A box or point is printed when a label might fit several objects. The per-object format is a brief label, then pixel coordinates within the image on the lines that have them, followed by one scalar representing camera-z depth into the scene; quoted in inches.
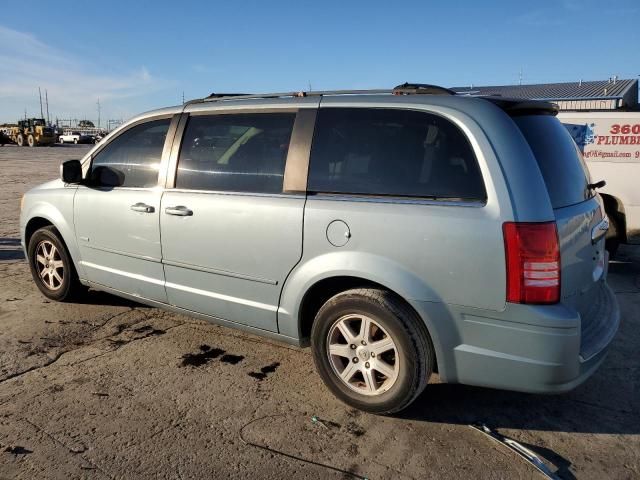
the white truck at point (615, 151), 292.8
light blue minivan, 106.4
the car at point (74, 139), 2427.4
